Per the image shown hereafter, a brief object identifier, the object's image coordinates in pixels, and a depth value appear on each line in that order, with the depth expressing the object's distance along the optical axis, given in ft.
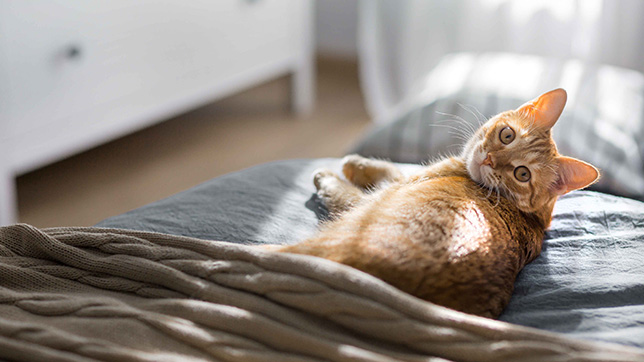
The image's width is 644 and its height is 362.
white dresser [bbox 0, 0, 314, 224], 6.07
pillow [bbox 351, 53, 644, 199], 5.40
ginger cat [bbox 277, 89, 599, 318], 2.68
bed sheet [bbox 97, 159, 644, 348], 2.80
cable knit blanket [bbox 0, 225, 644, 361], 2.33
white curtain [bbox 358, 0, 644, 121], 8.51
